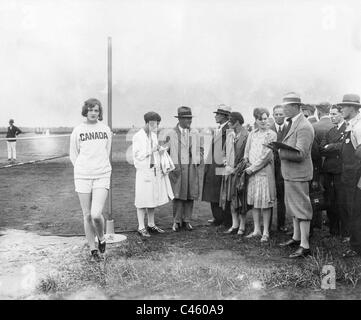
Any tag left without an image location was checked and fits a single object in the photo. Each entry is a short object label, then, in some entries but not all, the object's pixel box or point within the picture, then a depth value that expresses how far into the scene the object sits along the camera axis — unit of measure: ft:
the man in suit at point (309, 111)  24.74
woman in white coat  22.36
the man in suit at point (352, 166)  17.74
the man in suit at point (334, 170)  21.22
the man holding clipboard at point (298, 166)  18.06
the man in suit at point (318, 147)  21.09
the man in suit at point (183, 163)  23.63
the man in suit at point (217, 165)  23.36
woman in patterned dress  20.92
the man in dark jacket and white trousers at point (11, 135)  62.38
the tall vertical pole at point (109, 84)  20.76
